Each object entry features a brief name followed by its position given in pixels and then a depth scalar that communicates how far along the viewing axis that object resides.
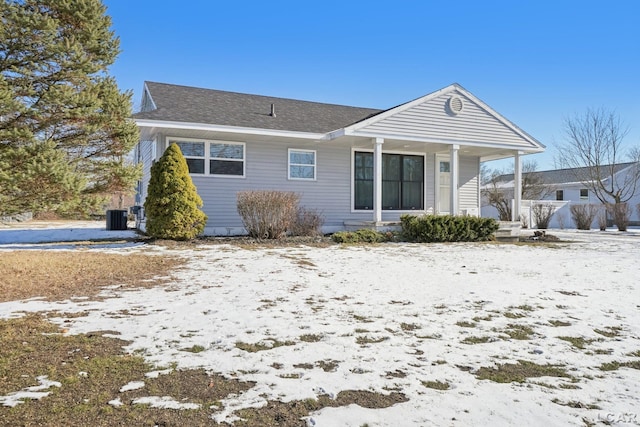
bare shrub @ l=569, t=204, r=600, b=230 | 21.42
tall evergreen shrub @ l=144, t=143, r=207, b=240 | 10.34
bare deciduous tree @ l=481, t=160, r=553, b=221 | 20.00
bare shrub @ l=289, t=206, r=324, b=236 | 12.10
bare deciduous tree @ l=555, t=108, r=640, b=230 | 25.31
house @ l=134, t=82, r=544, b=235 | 12.40
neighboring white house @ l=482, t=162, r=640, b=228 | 24.23
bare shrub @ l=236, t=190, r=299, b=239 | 10.98
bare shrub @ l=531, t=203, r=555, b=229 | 20.91
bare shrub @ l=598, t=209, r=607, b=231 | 20.99
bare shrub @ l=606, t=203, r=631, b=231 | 20.39
